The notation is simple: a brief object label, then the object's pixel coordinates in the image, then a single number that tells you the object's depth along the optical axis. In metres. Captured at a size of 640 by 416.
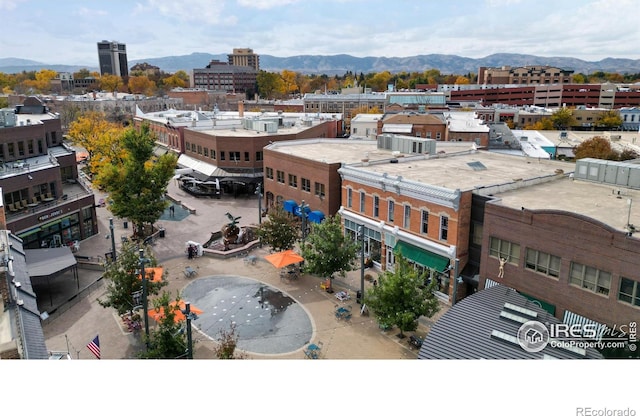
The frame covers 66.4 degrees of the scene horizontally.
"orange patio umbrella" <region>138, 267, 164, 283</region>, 24.45
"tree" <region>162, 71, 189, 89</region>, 194.76
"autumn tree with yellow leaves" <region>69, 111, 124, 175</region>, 51.53
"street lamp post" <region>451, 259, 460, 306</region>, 25.67
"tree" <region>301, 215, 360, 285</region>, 27.61
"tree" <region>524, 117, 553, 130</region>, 97.12
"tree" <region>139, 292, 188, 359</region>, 19.31
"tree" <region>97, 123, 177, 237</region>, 36.00
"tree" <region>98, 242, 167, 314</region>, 23.88
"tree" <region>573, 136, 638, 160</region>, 52.81
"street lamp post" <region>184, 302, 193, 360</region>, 18.28
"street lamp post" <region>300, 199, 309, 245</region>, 34.06
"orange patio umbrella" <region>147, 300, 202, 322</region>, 23.40
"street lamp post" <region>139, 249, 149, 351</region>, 21.83
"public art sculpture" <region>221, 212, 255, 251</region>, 37.31
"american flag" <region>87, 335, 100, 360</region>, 19.95
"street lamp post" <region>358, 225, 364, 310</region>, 26.49
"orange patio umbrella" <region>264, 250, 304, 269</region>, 30.08
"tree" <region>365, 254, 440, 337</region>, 21.92
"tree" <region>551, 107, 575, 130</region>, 101.56
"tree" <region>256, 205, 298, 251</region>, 32.62
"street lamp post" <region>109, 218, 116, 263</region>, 31.30
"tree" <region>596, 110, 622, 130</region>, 103.06
